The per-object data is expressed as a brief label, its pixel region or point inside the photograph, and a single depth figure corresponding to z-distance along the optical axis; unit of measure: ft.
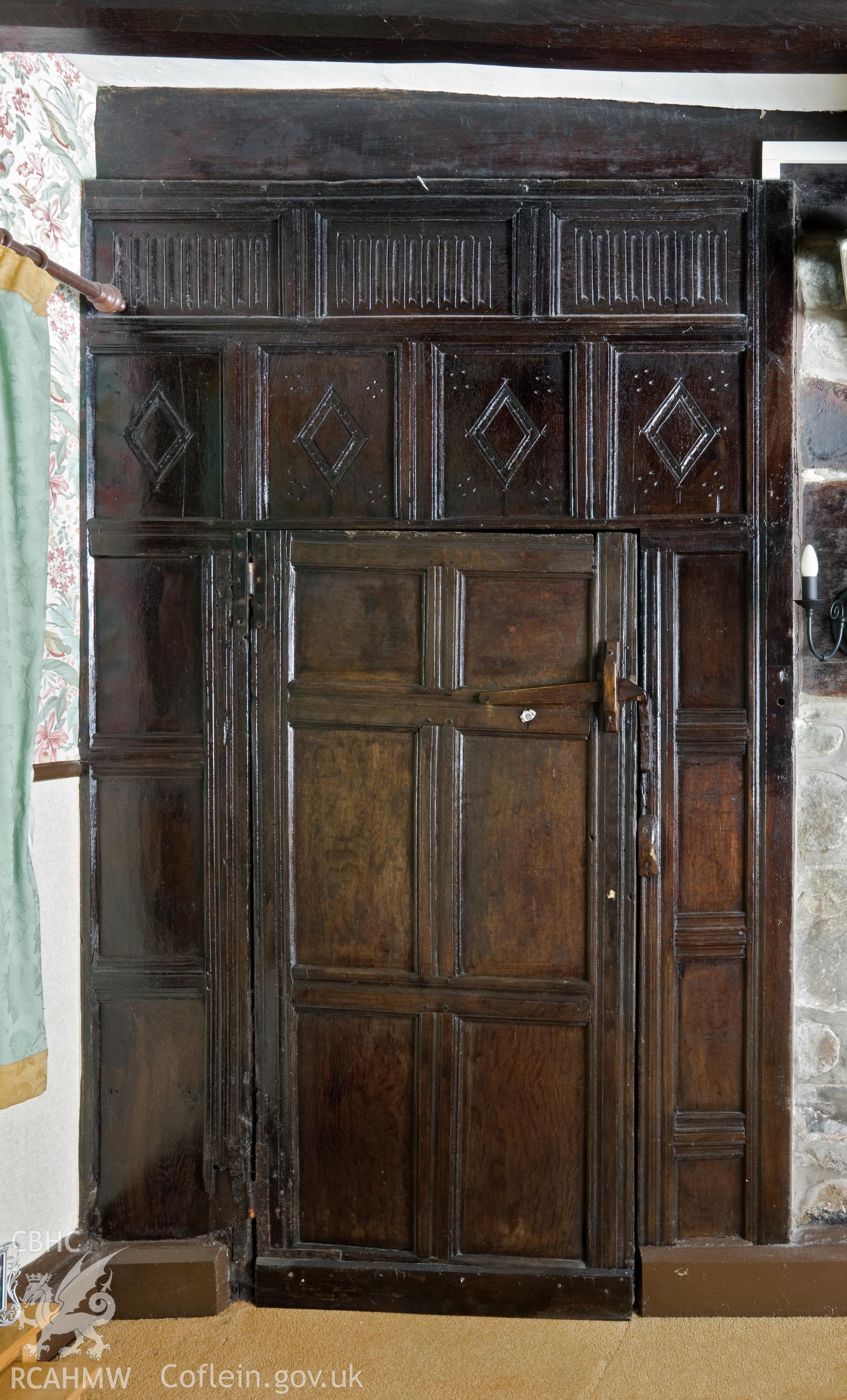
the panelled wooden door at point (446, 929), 7.64
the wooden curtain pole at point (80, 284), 6.54
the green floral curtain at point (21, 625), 6.36
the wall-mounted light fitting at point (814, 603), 7.45
